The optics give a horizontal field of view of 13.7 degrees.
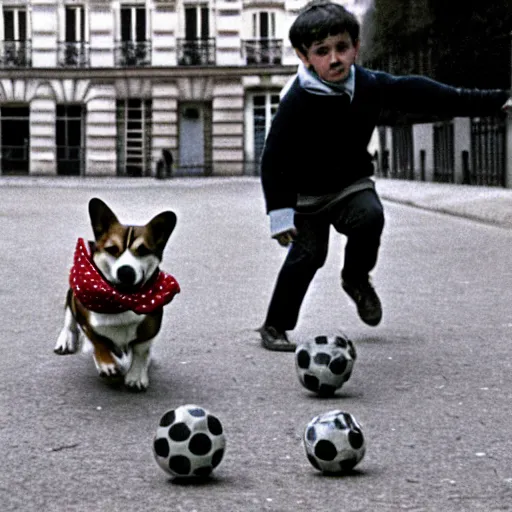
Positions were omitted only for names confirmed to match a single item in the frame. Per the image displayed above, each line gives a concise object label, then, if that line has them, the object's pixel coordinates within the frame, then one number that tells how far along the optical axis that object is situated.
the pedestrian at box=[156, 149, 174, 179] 66.64
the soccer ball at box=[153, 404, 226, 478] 6.28
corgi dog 8.15
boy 9.56
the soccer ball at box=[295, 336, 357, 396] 8.47
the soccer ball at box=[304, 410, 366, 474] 6.38
